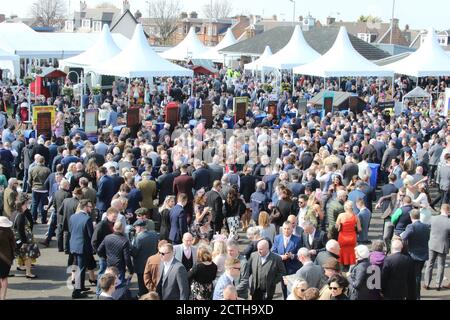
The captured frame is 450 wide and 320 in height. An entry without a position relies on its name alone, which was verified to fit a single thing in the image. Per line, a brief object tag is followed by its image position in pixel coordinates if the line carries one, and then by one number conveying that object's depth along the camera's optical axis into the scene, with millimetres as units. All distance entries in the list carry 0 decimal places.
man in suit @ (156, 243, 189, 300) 7254
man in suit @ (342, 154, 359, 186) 13398
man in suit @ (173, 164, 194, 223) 11898
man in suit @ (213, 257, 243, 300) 7082
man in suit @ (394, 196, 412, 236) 10055
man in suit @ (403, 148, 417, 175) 13461
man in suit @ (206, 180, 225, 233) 10984
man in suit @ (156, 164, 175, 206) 12125
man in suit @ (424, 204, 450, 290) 9680
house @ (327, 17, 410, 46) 82625
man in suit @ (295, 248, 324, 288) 7363
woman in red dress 9430
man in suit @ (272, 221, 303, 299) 8516
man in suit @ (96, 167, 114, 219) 11375
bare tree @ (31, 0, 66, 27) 106938
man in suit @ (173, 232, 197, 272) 8188
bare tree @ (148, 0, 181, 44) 95375
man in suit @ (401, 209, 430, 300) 9336
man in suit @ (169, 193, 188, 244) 9742
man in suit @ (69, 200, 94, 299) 9070
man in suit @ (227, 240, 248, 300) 7715
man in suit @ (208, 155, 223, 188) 12736
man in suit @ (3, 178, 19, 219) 10516
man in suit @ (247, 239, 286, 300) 7816
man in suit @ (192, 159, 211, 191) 12398
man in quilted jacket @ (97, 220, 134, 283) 8289
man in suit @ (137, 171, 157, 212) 11539
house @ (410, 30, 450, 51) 76875
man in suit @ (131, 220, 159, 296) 8516
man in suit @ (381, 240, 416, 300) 7832
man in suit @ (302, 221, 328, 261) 8820
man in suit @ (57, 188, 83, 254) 9953
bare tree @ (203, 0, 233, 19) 128275
